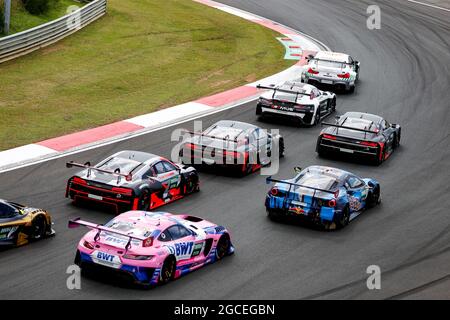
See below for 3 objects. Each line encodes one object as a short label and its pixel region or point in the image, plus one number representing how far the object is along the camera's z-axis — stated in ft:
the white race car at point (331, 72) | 126.52
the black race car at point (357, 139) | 96.02
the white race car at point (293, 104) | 108.88
